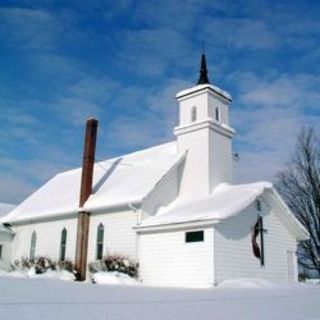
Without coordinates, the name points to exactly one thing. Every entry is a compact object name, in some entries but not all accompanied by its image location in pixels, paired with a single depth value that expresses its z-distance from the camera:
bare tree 36.16
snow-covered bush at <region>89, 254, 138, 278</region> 23.61
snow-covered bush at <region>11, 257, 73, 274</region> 27.75
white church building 21.88
